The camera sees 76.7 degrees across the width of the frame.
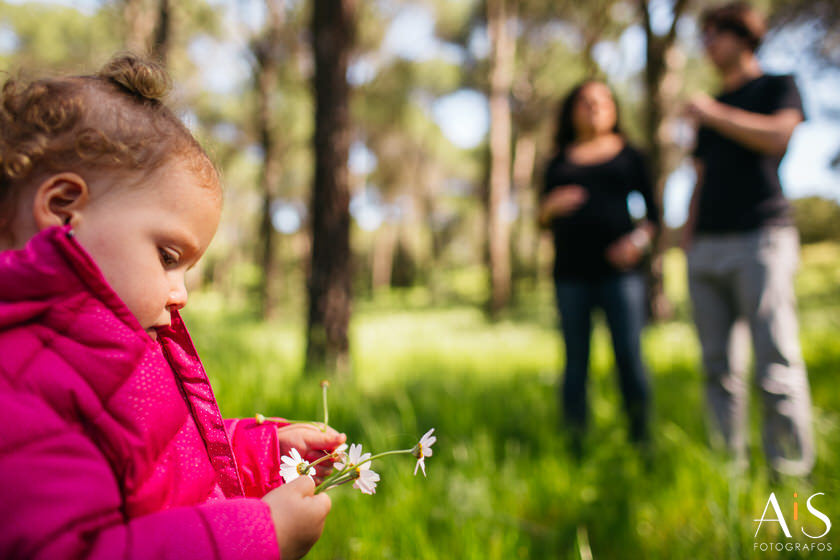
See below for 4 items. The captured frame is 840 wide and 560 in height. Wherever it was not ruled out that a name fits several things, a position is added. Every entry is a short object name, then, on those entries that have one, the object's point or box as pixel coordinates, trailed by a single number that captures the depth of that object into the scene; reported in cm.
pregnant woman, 283
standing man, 247
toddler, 60
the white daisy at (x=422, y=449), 83
